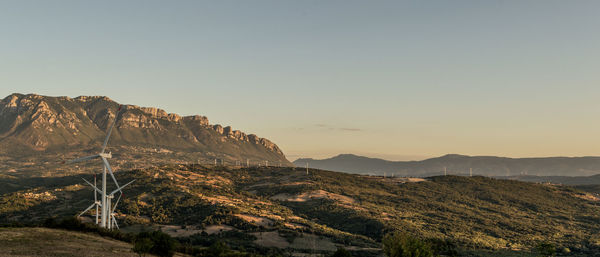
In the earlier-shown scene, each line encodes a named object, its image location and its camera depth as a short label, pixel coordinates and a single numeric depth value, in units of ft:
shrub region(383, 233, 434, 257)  331.98
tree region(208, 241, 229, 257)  337.52
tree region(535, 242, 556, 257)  396.57
